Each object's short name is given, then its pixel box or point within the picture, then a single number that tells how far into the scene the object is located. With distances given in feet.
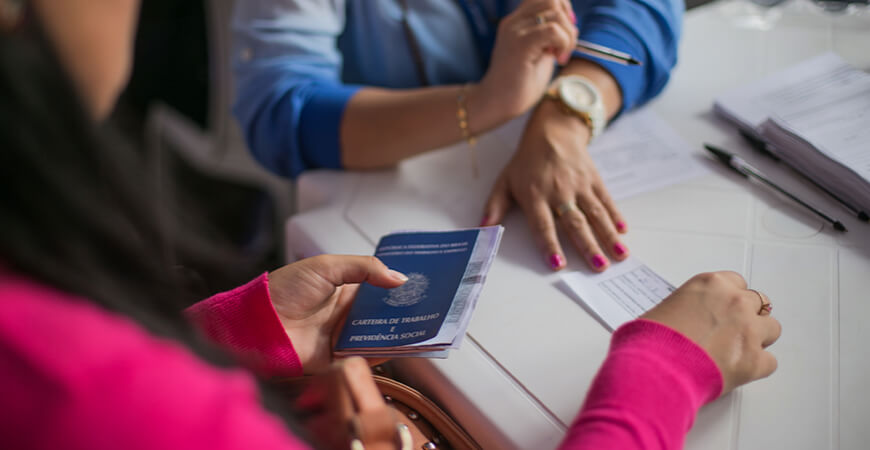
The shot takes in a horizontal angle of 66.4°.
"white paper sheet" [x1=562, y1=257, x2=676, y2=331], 2.69
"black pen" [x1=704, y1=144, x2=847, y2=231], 3.24
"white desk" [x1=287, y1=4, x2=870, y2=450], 2.32
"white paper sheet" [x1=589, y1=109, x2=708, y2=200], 3.34
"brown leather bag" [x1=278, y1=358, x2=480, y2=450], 1.90
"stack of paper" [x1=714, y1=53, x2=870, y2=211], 3.12
